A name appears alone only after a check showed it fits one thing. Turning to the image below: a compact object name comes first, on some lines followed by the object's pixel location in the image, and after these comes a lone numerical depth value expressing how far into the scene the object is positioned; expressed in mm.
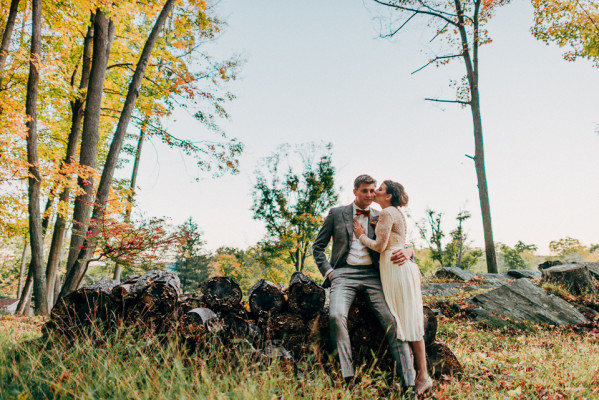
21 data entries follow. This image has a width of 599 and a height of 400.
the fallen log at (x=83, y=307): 3312
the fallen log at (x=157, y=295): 3281
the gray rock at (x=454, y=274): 9797
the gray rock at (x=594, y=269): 8684
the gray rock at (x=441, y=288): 8105
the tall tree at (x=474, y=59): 11492
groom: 3010
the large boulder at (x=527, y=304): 6141
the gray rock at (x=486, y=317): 6000
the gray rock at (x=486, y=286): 8305
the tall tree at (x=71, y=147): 8352
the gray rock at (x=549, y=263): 10273
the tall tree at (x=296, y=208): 16797
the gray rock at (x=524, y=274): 11089
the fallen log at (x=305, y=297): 3453
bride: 3088
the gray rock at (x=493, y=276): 9961
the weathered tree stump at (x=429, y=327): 3572
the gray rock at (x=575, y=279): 7652
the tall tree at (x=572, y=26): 11320
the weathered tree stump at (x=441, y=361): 3531
